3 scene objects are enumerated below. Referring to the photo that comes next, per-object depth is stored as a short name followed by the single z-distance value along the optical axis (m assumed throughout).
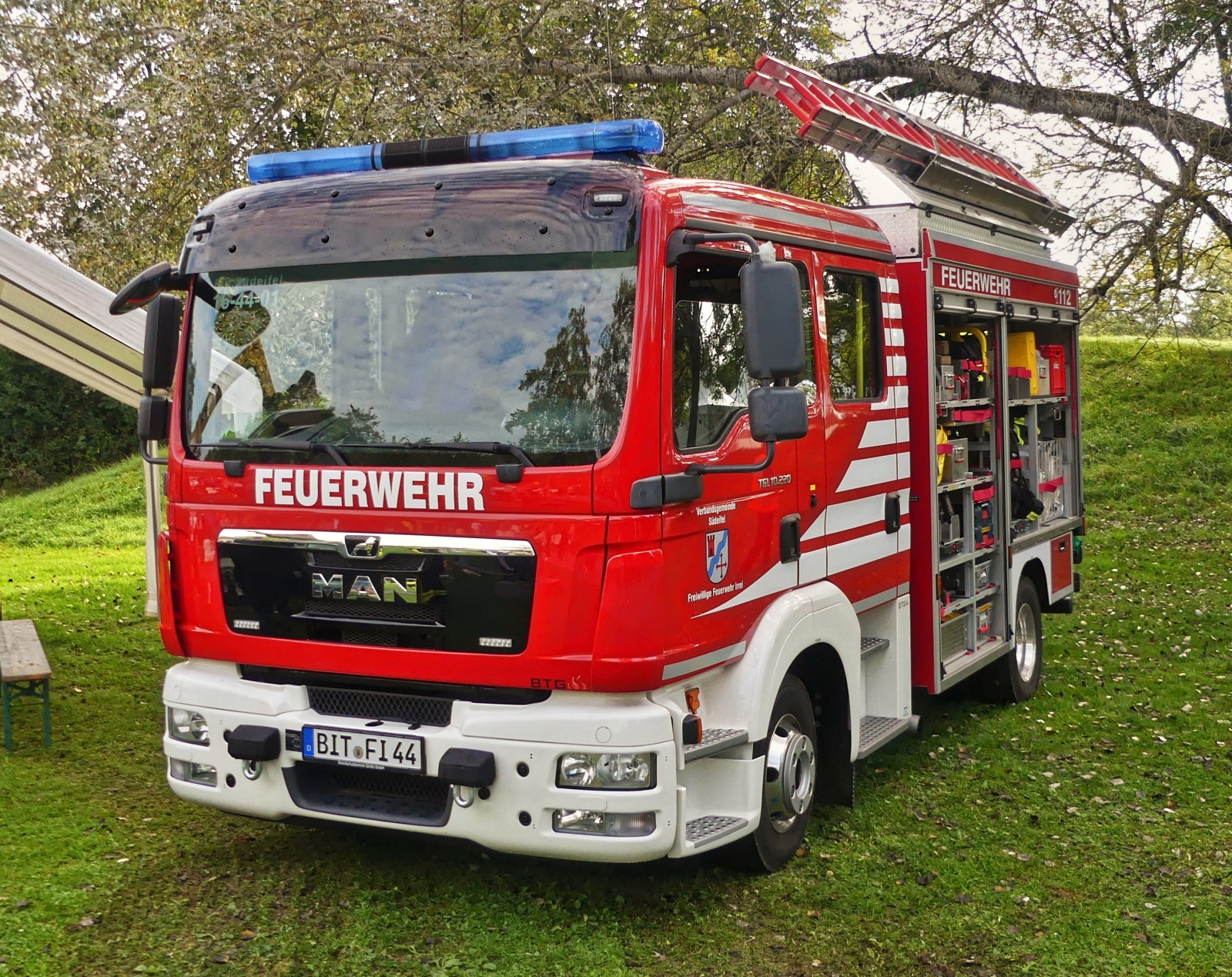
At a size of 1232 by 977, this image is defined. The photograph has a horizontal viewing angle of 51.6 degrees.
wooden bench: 6.89
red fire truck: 4.27
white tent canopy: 7.35
